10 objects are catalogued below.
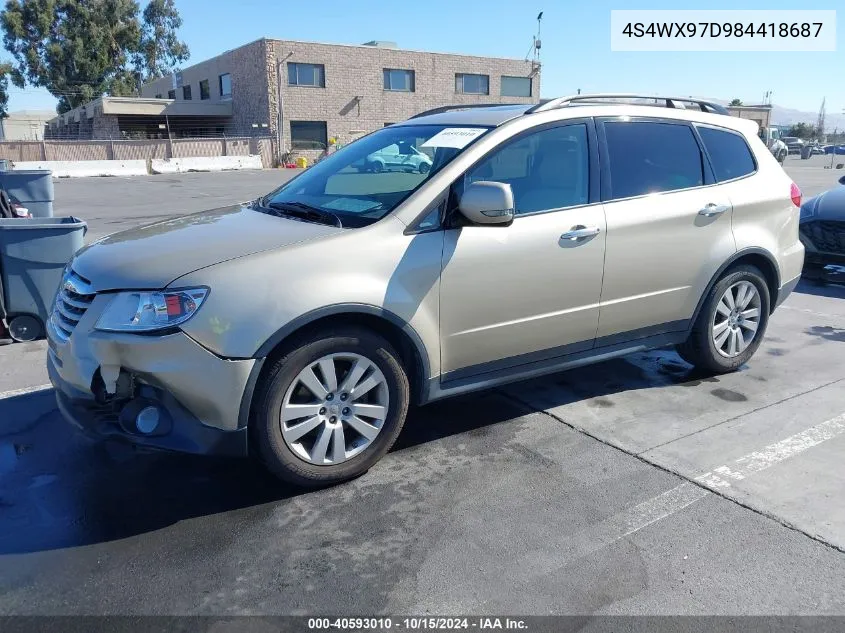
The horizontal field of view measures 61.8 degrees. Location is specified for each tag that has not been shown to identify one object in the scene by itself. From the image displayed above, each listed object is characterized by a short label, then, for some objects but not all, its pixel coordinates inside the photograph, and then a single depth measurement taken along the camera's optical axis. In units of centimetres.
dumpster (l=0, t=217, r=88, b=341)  573
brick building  4088
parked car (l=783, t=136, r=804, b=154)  5678
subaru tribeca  312
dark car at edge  786
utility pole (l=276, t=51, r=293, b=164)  4053
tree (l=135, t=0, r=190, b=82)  6156
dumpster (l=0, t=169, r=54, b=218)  890
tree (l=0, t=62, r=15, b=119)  5553
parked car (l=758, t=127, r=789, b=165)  2519
